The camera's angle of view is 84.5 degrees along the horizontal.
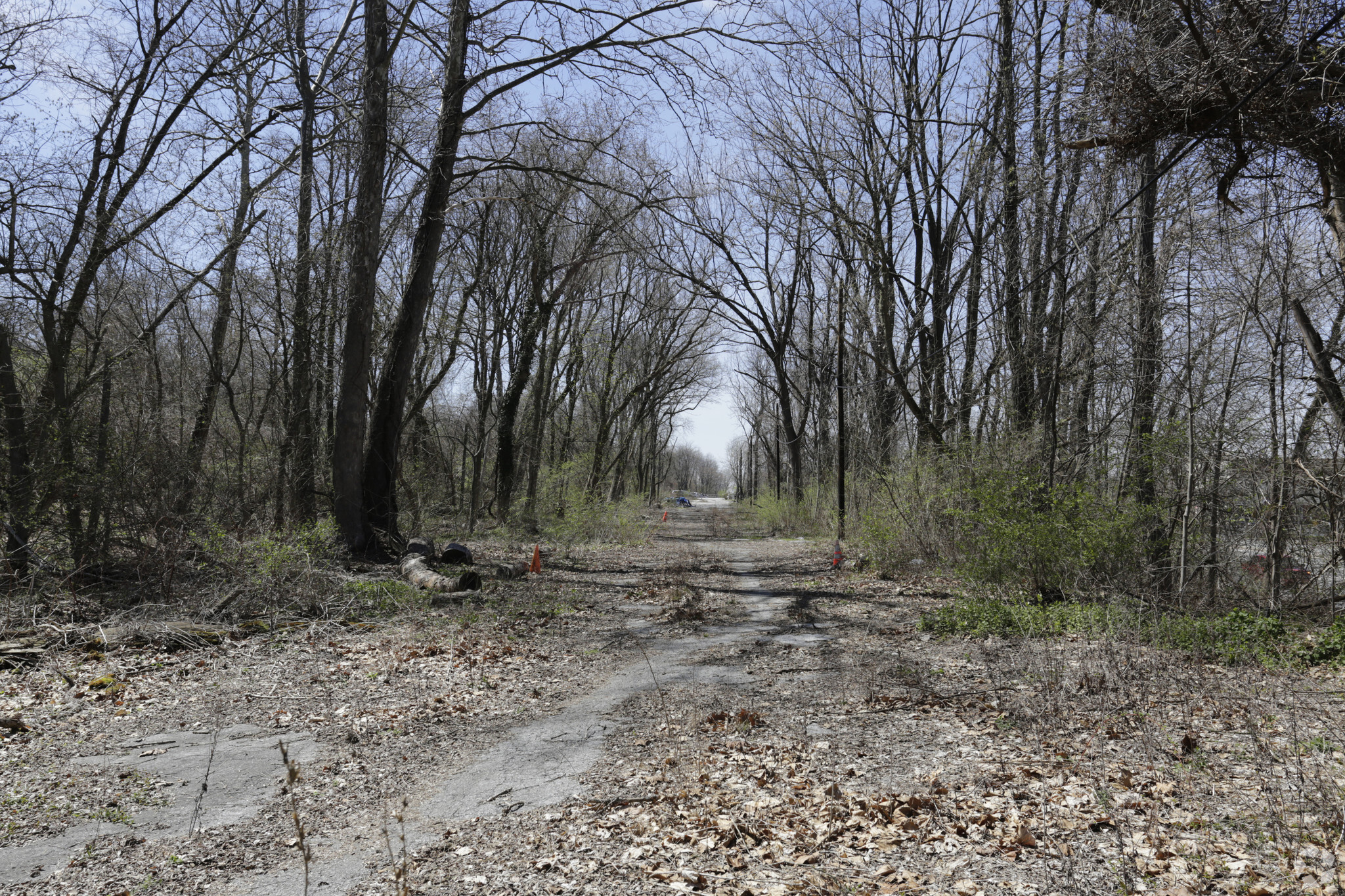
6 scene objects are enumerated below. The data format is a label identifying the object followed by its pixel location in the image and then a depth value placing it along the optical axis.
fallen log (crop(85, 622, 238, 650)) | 6.95
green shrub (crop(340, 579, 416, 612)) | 9.19
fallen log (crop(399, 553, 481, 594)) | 10.41
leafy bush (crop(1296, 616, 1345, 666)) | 6.16
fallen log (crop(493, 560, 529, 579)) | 12.56
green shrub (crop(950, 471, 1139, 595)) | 8.55
